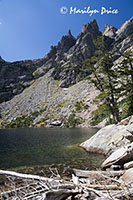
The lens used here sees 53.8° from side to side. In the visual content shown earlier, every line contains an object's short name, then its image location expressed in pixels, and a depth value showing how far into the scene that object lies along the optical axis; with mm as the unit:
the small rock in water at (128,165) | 8919
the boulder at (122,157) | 9898
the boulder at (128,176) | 6413
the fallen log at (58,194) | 3427
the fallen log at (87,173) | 7523
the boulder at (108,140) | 14965
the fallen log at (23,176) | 4238
